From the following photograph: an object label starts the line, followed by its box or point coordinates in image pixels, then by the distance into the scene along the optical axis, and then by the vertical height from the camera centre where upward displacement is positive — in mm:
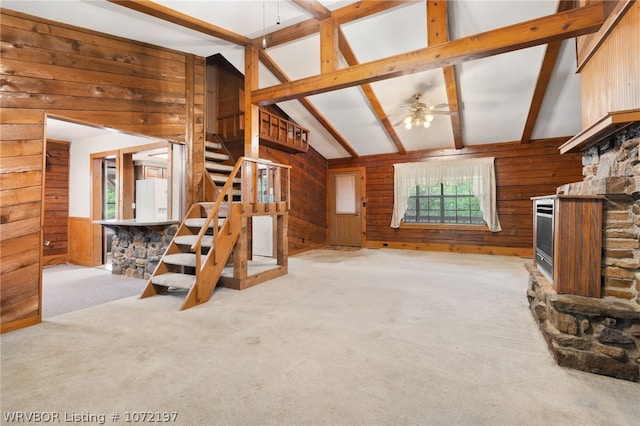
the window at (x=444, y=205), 6816 +232
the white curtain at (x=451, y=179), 6395 +828
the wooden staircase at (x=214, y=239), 3266 -300
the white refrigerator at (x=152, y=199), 5012 +253
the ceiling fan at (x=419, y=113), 4625 +1596
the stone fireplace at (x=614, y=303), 1862 -565
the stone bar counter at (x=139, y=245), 4324 -472
